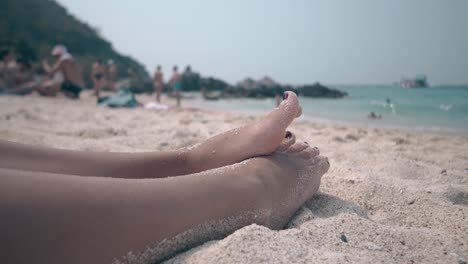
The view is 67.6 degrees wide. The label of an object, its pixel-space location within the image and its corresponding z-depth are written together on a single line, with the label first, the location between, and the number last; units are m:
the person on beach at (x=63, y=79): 8.45
